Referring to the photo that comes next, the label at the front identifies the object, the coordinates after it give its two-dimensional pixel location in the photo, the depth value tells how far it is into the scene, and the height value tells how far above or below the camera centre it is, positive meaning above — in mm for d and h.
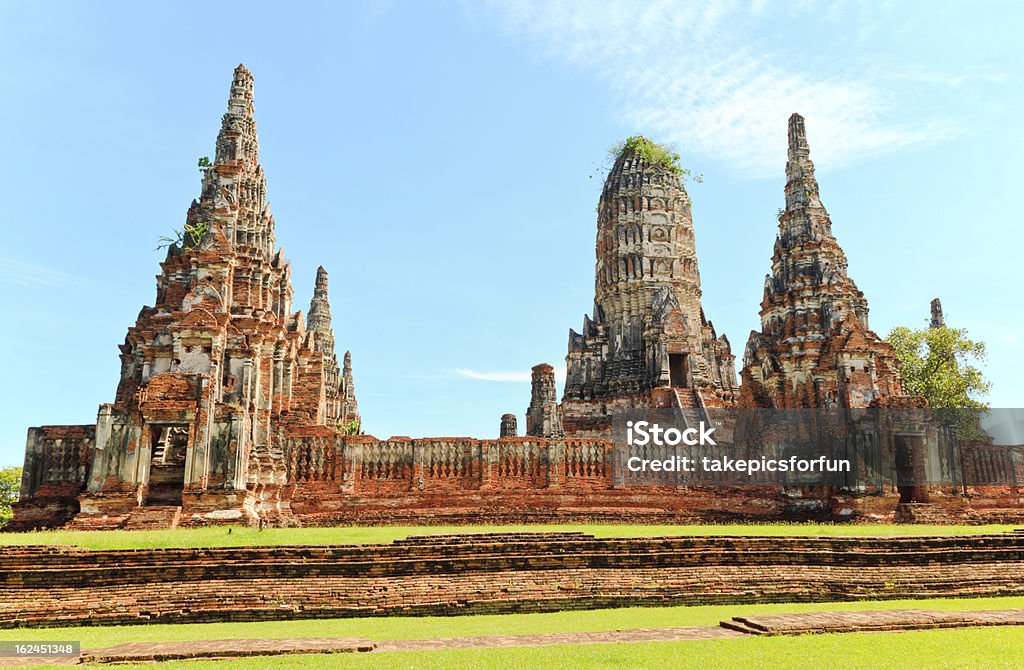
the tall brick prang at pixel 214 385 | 18609 +2379
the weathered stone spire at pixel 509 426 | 49812 +2768
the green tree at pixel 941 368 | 37031 +5027
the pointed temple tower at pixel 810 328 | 25859 +5074
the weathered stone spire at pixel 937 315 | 45625 +9161
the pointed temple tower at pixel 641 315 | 37062 +7805
